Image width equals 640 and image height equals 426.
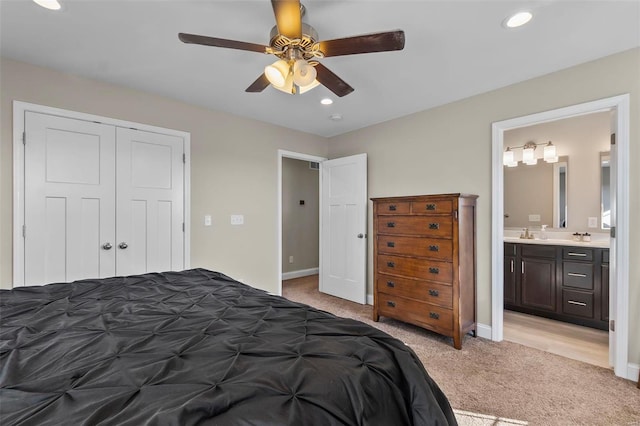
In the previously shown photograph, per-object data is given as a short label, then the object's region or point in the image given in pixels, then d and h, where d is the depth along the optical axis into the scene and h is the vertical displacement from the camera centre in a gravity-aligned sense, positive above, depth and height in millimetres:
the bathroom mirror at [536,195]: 3856 +243
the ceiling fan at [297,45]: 1491 +919
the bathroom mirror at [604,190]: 3457 +265
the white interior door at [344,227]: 4145 -221
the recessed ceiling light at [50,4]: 1728 +1227
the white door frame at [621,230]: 2232 -132
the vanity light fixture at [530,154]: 3814 +777
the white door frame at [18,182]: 2393 +240
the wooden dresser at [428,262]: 2766 -502
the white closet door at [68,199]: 2482 +112
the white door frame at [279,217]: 4074 -69
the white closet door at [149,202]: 2916 +104
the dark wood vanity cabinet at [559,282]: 3098 -787
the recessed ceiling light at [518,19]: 1831 +1218
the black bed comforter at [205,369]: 675 -444
